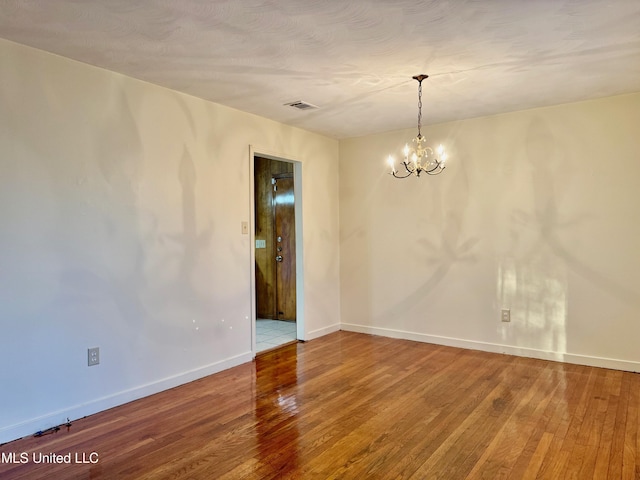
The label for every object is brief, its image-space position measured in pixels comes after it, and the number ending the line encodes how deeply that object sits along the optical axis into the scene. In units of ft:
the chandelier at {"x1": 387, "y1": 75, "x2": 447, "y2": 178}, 15.46
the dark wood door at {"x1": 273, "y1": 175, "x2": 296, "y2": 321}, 19.61
